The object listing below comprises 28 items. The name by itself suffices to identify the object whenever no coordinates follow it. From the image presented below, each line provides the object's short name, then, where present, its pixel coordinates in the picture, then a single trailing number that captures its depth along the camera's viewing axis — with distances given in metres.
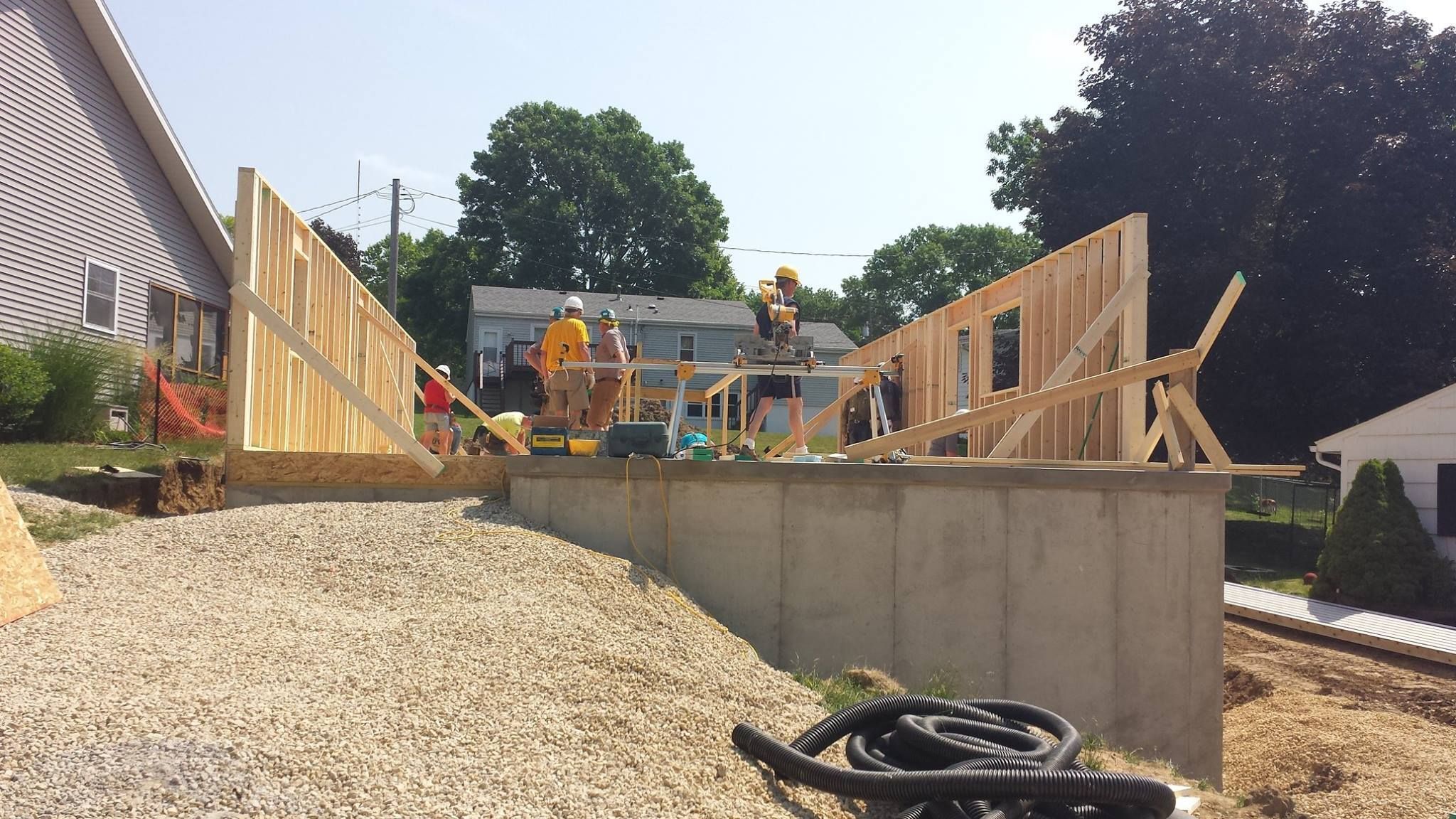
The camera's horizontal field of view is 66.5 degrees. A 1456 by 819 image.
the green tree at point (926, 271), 64.81
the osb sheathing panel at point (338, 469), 8.12
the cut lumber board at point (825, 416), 11.08
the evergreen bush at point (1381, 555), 13.33
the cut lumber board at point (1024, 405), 7.16
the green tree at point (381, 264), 54.41
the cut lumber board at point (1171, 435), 7.29
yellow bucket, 7.37
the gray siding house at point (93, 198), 13.48
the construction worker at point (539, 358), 10.63
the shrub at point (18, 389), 10.77
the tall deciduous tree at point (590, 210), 49.81
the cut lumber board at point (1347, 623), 10.30
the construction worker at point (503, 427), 12.71
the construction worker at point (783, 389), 8.99
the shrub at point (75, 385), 11.49
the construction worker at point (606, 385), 8.96
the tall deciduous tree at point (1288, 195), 20.98
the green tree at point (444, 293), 47.25
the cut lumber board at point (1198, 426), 7.12
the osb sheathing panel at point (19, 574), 4.97
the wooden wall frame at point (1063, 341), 9.02
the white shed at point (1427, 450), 13.76
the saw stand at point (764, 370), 7.80
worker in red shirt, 12.04
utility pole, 27.50
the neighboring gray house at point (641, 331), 37.88
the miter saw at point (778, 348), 8.51
